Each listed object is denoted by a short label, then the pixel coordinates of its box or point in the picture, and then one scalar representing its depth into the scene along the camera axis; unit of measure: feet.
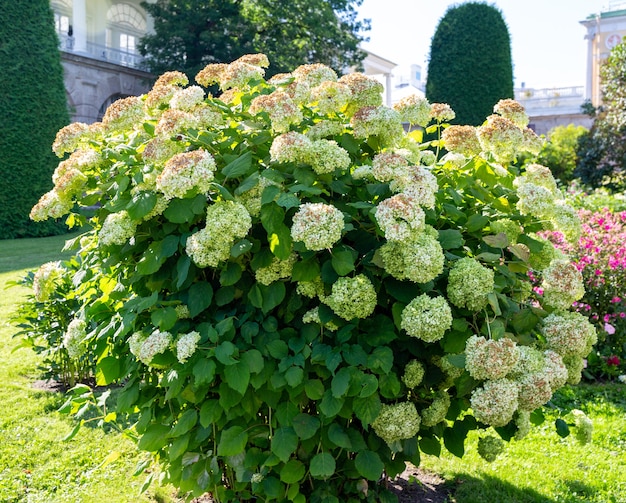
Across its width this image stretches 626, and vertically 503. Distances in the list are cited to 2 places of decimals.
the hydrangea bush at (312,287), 6.01
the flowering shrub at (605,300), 15.16
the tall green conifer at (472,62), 49.42
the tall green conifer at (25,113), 40.40
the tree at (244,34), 56.49
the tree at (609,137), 38.73
